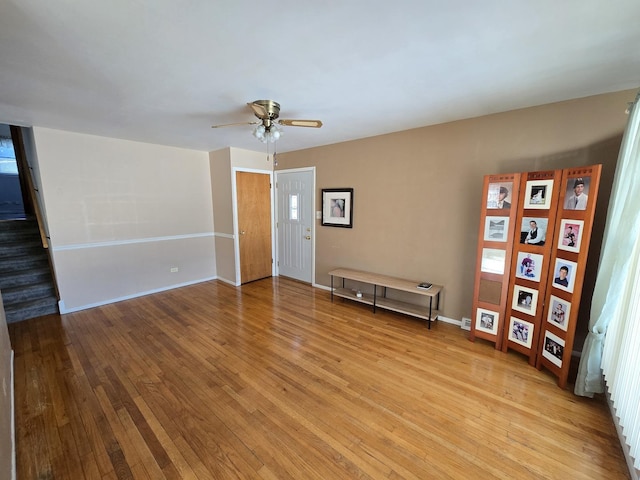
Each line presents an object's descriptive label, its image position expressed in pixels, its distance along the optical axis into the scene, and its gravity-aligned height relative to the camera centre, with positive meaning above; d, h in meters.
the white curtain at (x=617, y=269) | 1.68 -0.45
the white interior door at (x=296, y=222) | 4.60 -0.35
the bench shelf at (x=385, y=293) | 3.16 -1.33
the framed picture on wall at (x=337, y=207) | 4.04 -0.06
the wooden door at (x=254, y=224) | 4.66 -0.39
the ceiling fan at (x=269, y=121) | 2.28 +0.79
